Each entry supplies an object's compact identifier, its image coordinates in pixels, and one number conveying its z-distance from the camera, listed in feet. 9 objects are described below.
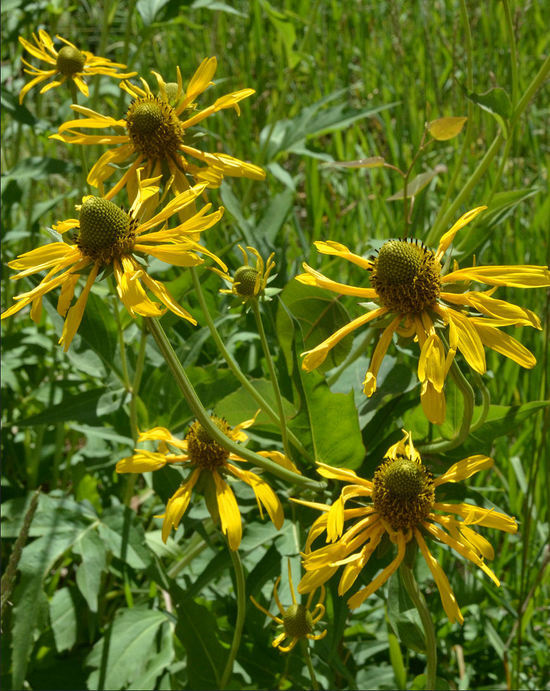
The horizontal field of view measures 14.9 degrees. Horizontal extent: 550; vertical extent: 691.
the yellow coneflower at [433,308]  2.09
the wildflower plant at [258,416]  2.15
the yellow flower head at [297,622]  2.22
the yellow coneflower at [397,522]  2.14
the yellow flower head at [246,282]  2.22
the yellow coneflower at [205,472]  2.26
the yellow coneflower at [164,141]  2.32
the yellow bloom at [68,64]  2.61
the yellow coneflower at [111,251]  2.10
